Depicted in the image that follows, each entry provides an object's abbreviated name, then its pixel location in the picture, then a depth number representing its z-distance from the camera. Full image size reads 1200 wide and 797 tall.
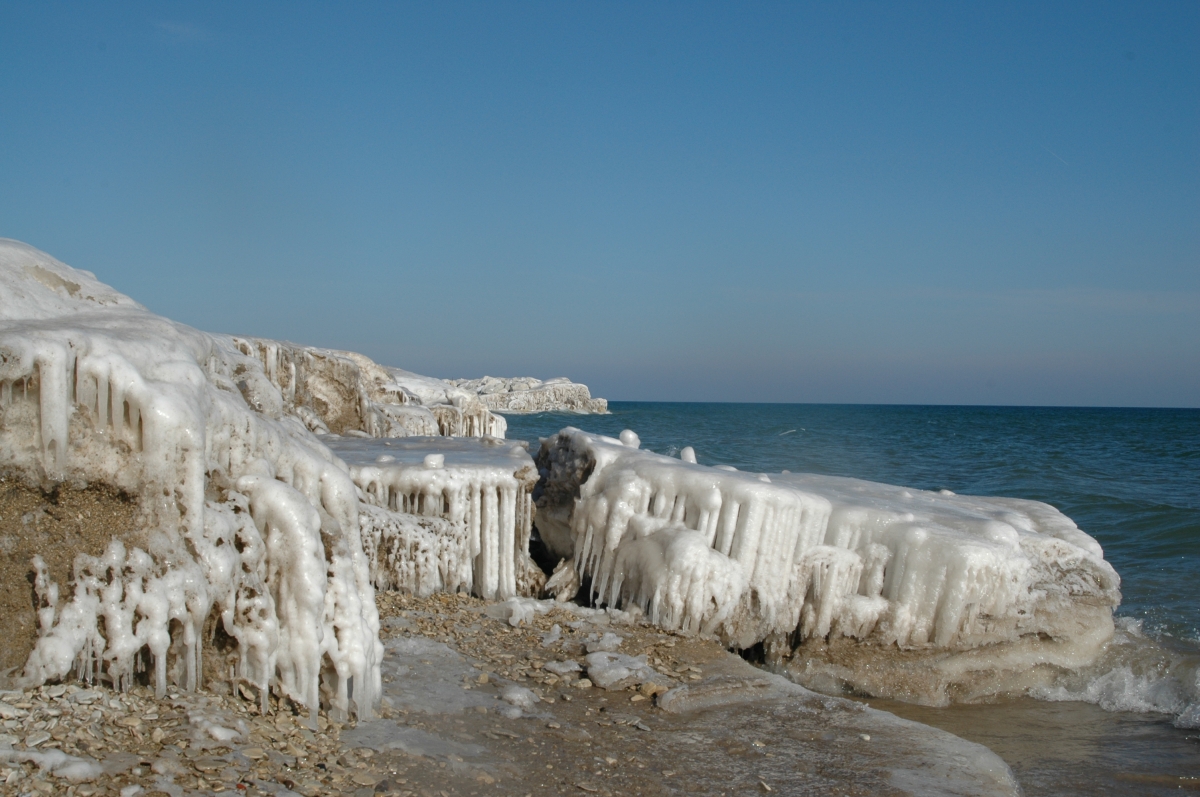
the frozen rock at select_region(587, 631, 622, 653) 8.11
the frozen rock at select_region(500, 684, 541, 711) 6.61
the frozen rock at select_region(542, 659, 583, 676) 7.49
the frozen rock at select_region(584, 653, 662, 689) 7.30
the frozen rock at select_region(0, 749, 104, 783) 3.97
